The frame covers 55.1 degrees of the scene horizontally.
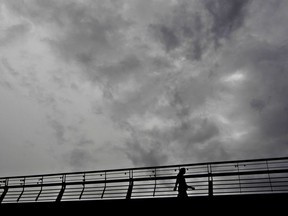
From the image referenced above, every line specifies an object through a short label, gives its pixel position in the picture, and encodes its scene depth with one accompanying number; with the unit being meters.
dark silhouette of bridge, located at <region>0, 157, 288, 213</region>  10.21
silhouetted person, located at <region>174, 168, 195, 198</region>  11.76
